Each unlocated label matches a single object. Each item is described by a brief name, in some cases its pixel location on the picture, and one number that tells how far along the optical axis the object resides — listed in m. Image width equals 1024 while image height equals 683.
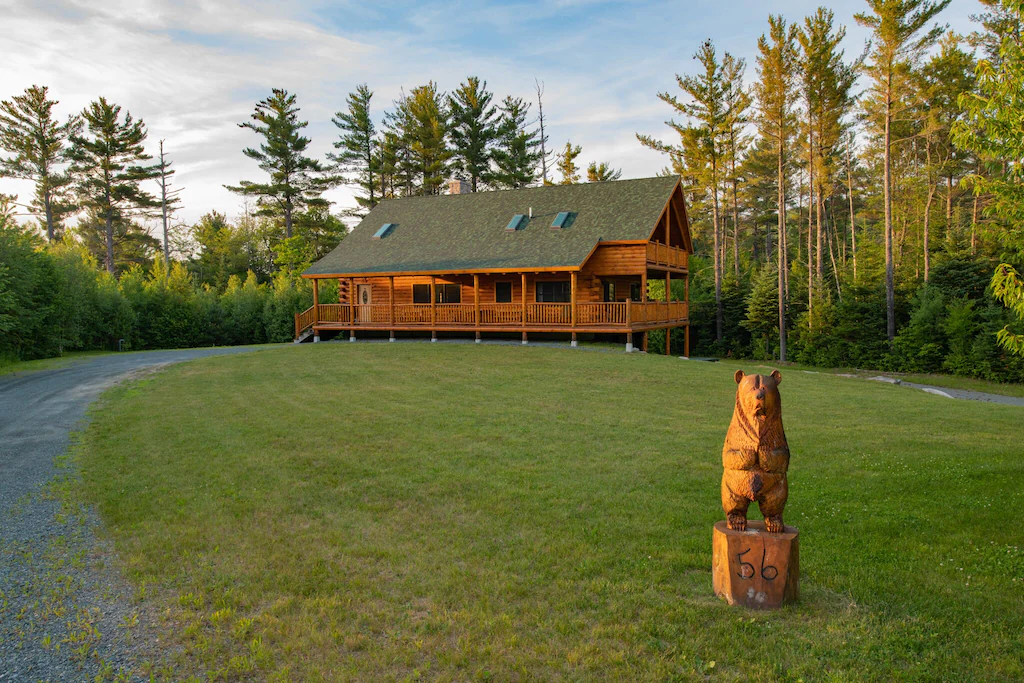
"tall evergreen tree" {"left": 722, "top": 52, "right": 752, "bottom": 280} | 31.08
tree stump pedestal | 4.03
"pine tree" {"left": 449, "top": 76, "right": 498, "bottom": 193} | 41.22
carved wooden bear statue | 4.03
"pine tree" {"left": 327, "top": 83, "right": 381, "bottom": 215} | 42.56
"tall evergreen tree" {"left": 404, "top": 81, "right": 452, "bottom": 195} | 40.81
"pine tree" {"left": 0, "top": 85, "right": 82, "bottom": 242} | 35.78
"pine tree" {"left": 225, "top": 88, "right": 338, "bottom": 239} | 40.00
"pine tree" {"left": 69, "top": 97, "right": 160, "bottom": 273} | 37.59
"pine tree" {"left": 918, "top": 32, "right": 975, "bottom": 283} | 25.47
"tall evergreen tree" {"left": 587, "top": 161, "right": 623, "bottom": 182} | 43.72
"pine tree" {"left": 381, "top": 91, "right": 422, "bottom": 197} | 42.16
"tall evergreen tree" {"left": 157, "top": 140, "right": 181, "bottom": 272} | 41.34
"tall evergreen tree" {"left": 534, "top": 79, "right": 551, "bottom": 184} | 41.97
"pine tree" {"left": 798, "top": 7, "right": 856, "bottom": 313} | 26.67
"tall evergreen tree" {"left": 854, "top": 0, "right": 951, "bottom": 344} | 23.14
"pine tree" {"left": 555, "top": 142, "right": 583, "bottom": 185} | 42.56
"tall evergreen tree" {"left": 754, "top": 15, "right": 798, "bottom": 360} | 26.61
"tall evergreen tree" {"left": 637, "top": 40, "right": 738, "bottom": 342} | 31.38
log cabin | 22.45
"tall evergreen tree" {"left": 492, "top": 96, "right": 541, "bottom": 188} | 41.34
